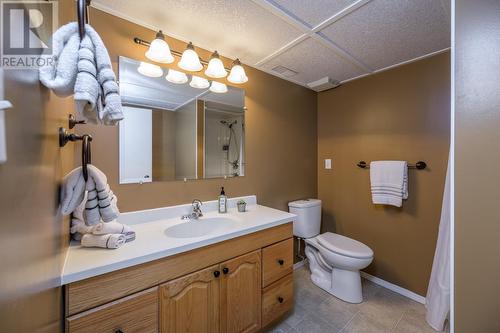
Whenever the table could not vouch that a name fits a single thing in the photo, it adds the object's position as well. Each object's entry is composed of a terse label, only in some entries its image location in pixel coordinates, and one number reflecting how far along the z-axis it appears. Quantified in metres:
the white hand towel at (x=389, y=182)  1.65
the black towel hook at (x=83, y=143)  0.65
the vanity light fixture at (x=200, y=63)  1.20
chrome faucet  1.32
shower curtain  1.31
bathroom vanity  0.72
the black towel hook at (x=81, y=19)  0.50
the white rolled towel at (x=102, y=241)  0.83
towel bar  1.60
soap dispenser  1.46
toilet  1.56
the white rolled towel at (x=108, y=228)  0.86
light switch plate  2.22
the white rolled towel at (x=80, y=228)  0.89
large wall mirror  1.20
